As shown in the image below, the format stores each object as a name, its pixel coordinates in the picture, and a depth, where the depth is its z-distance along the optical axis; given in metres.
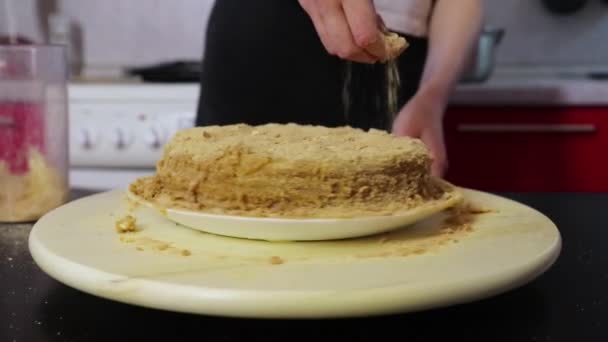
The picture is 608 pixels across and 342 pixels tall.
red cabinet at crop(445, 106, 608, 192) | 1.71
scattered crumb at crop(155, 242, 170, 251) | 0.62
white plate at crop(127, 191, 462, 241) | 0.61
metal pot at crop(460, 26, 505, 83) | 1.89
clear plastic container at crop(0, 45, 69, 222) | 0.89
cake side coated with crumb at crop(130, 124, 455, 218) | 0.65
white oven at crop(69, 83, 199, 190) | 1.83
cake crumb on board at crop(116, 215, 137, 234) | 0.68
